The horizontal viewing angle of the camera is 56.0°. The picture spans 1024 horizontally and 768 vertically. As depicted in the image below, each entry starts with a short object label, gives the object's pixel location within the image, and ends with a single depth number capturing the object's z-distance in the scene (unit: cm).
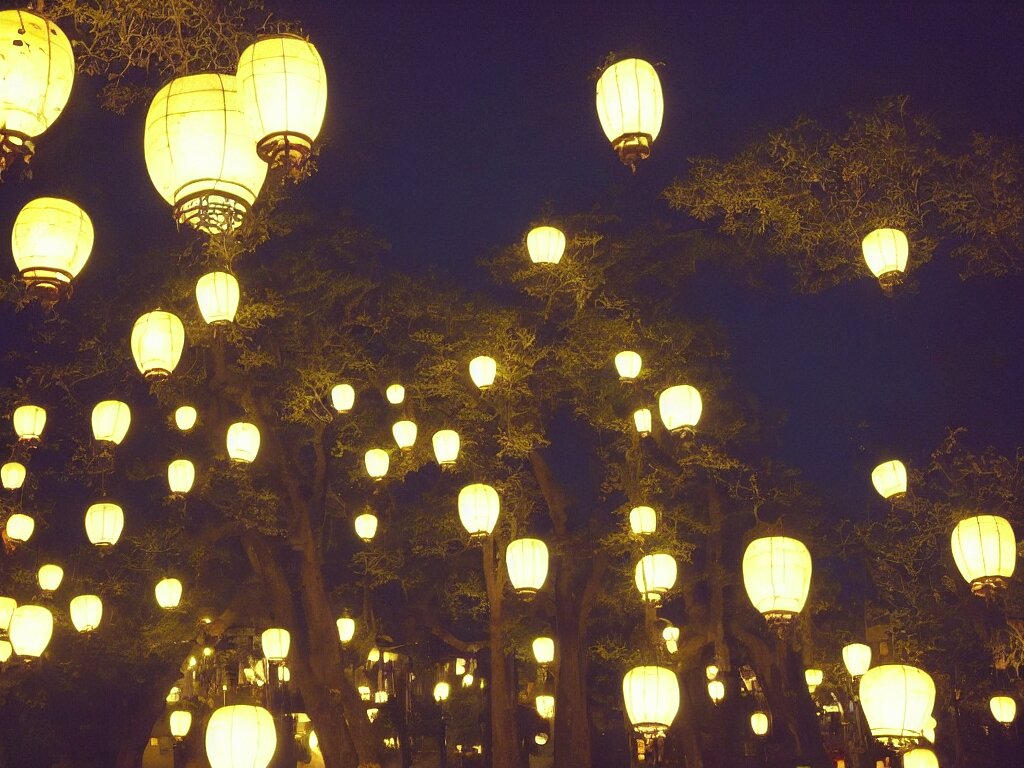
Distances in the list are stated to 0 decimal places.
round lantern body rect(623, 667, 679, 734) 1004
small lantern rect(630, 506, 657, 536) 1262
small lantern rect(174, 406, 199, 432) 1253
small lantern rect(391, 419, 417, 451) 1293
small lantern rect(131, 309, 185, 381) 837
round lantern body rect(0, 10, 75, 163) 398
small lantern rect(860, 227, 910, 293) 842
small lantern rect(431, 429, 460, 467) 1239
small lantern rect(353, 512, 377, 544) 1466
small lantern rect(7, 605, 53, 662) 1237
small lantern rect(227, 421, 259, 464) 1212
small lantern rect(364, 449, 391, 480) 1310
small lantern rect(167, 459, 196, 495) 1266
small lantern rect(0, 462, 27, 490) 1291
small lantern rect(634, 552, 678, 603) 1200
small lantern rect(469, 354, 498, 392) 1196
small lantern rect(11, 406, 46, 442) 1181
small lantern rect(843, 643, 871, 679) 1458
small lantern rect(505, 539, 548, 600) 1151
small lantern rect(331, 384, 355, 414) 1316
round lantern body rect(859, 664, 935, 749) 861
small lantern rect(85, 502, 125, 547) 1240
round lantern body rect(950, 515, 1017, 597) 884
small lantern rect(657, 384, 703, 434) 1104
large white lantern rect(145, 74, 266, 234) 419
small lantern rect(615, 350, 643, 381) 1208
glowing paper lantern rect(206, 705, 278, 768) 939
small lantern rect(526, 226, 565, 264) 1146
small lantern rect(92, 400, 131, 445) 1075
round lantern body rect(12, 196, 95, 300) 491
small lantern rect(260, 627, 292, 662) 1396
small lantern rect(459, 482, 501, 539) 1127
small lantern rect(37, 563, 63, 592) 1429
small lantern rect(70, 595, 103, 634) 1398
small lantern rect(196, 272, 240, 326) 877
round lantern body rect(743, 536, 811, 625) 812
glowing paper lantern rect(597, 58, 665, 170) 684
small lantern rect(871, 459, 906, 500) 1162
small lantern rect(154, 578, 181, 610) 1408
